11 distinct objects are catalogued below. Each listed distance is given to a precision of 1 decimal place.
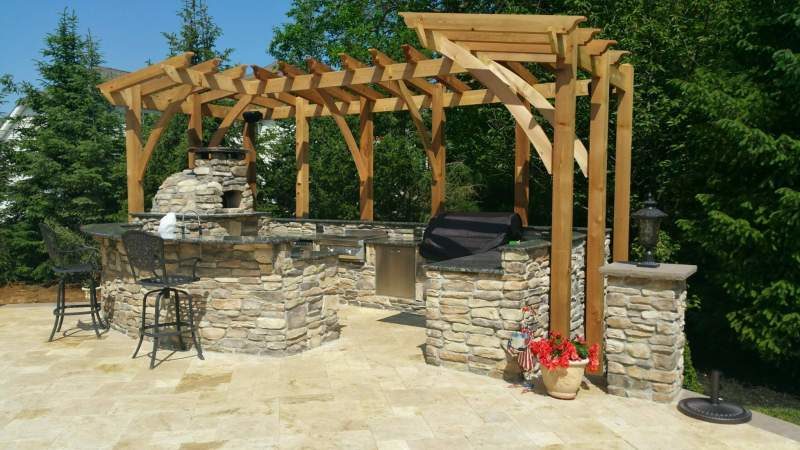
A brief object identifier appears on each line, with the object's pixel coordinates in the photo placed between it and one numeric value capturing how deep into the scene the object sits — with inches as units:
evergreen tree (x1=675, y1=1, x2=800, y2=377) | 305.3
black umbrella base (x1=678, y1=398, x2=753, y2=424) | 186.5
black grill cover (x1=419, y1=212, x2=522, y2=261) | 303.6
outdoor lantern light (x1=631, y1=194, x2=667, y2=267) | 217.2
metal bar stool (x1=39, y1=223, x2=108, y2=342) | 273.4
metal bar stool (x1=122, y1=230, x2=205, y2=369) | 240.1
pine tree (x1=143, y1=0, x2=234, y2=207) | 546.3
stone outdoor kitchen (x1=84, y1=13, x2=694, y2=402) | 212.8
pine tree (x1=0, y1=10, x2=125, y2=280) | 509.0
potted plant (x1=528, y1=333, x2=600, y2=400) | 204.4
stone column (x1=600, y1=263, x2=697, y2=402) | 202.2
